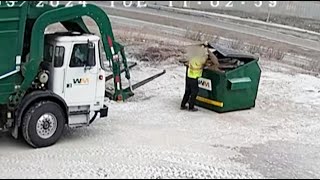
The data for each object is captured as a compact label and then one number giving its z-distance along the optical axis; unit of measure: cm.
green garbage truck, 1109
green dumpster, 1452
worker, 1452
